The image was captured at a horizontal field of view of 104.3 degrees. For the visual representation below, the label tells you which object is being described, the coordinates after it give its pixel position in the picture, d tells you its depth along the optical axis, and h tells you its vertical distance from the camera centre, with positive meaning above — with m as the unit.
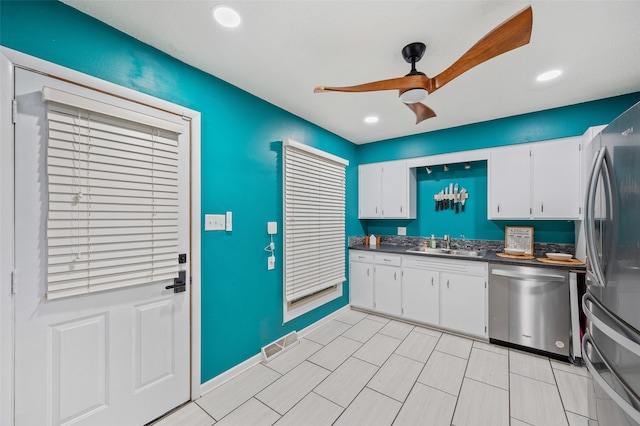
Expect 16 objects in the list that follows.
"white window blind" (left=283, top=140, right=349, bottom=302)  2.76 -0.09
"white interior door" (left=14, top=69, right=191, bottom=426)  1.27 -0.74
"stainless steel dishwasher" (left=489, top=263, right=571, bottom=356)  2.40 -0.96
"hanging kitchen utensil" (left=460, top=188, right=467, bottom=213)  3.47 +0.25
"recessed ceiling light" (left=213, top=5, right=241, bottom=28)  1.44 +1.18
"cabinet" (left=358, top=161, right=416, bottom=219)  3.73 +0.35
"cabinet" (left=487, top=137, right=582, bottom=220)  2.62 +0.37
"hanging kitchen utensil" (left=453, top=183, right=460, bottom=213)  3.51 +0.24
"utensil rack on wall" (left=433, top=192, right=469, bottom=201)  3.47 +0.24
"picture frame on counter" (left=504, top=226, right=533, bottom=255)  2.99 -0.30
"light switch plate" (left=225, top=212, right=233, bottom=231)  2.18 -0.08
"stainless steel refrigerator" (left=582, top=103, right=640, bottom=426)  1.01 -0.27
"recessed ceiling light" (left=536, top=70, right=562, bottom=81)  2.06 +1.17
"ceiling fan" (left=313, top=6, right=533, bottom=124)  1.19 +0.89
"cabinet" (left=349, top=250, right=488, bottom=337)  2.86 -0.98
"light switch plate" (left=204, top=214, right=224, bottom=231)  2.03 -0.08
